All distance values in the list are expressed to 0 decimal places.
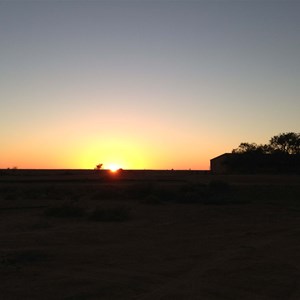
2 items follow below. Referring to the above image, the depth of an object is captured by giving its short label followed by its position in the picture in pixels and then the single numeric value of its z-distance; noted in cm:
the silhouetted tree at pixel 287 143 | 7543
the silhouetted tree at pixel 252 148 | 7452
